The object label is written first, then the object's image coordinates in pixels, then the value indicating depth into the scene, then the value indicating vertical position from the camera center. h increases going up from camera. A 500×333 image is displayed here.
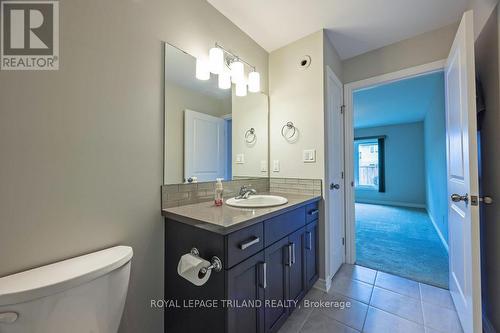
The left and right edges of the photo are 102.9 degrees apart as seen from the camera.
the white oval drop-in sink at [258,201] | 1.36 -0.24
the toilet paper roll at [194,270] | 0.90 -0.46
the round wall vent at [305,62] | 1.85 +1.01
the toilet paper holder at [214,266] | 0.91 -0.44
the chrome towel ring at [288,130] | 1.95 +0.39
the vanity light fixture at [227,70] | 1.45 +0.79
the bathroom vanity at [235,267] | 0.94 -0.54
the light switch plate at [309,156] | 1.81 +0.12
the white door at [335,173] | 1.86 -0.04
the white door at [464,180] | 1.06 -0.07
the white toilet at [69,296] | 0.63 -0.44
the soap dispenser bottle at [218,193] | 1.38 -0.16
